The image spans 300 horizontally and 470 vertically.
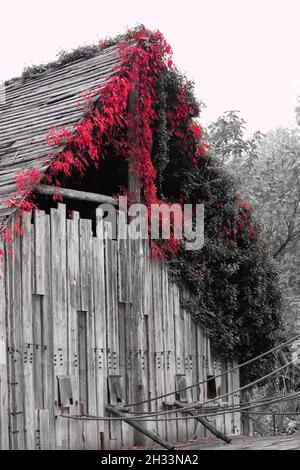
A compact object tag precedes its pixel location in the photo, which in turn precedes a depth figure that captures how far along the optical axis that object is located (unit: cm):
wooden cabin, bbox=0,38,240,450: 1142
